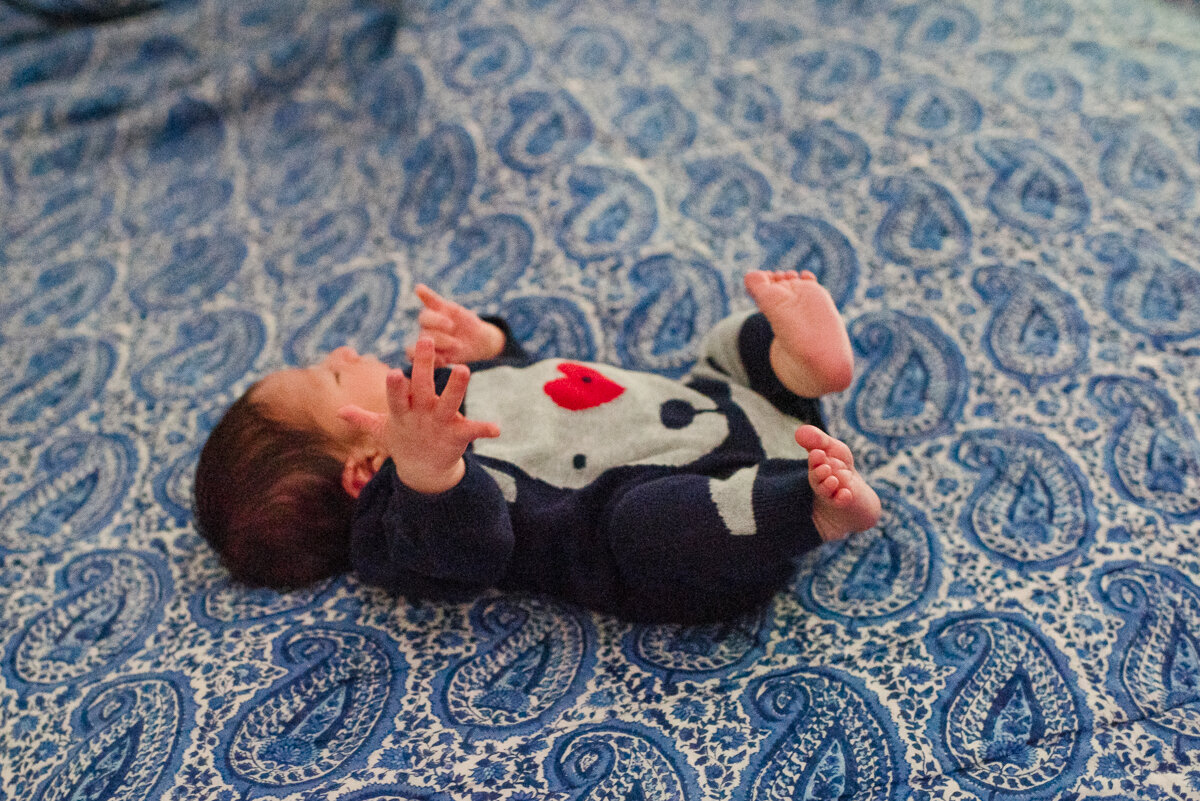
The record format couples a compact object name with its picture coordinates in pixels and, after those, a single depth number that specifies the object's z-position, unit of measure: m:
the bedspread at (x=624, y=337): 0.81
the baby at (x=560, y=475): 0.83
